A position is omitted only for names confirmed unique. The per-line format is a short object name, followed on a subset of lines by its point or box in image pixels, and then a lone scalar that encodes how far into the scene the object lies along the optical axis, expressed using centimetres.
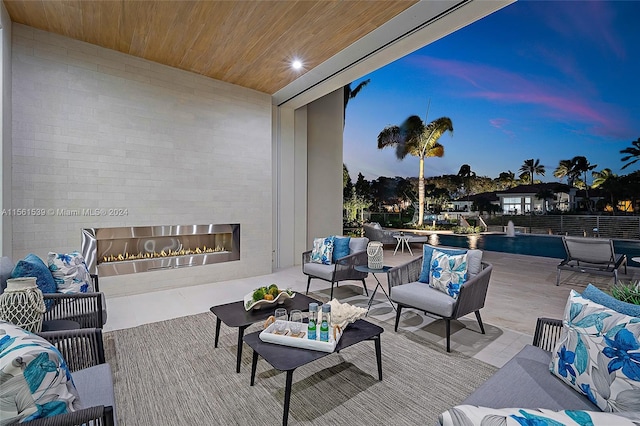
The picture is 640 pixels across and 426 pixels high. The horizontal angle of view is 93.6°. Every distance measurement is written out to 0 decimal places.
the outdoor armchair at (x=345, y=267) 379
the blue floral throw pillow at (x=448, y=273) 274
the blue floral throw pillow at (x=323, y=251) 409
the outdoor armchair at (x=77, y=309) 224
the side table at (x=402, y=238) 840
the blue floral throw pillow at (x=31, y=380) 86
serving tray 181
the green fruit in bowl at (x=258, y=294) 246
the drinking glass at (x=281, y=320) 200
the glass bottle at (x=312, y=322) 188
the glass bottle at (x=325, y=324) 184
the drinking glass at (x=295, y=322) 197
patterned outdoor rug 178
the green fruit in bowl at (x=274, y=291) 254
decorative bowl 242
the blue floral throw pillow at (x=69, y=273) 248
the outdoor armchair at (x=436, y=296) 255
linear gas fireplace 399
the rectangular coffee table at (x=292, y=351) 165
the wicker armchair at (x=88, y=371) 99
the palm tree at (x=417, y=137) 1128
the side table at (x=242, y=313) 221
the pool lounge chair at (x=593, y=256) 444
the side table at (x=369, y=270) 332
